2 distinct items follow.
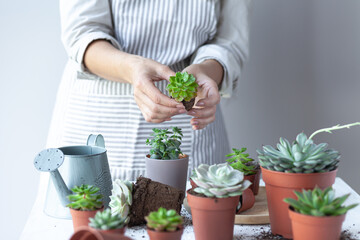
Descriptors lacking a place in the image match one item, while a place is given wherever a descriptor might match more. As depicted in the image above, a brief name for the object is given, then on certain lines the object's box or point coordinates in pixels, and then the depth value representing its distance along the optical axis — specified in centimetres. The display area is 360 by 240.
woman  126
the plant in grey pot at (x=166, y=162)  86
